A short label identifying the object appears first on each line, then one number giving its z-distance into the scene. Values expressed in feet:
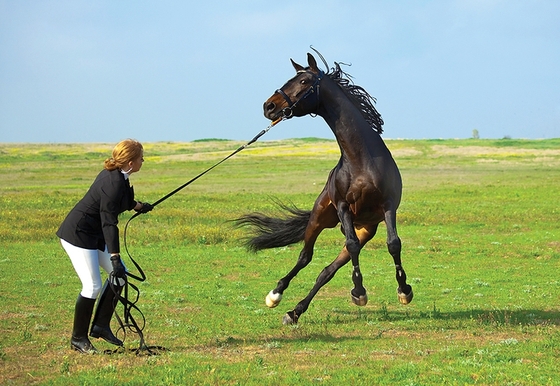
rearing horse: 53.83
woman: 43.50
